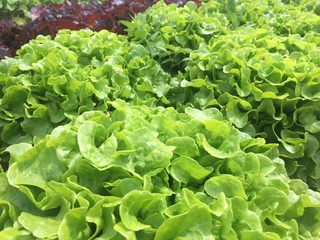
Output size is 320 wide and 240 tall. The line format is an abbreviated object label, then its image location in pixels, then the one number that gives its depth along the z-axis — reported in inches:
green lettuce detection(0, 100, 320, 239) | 10.5
